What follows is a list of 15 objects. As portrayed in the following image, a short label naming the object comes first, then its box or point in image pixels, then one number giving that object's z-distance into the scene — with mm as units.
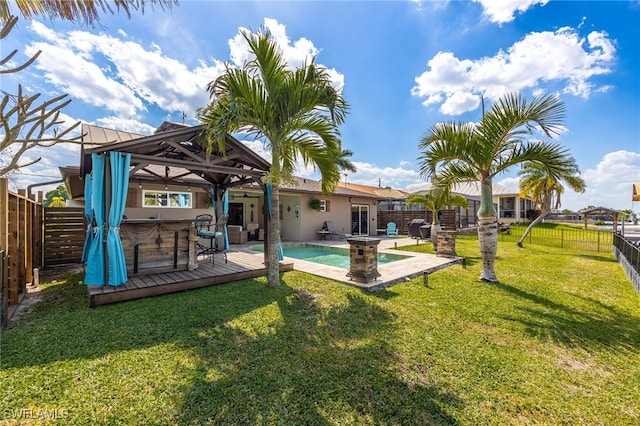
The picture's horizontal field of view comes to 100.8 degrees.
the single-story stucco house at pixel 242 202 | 9172
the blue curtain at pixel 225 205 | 9070
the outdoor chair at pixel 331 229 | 15557
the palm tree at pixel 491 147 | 5676
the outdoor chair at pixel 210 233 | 7578
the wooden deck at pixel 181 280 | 4703
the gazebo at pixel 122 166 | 4930
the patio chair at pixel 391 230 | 18625
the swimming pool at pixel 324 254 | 10085
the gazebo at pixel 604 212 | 12578
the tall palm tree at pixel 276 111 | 5188
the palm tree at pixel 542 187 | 12797
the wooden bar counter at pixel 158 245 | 5623
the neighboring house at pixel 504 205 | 26812
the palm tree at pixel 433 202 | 11903
